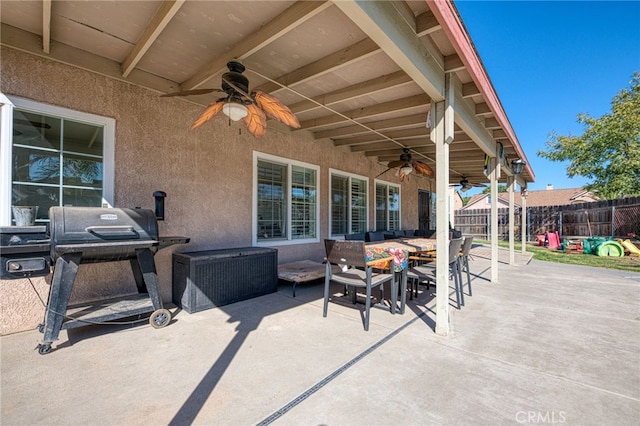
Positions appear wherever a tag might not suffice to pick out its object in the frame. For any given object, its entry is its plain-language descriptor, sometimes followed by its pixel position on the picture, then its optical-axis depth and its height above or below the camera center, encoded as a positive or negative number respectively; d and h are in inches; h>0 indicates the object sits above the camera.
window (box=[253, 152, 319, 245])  193.9 +12.3
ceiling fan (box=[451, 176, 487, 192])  360.0 +43.1
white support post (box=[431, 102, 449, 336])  115.0 +7.2
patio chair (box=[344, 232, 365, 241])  212.8 -15.2
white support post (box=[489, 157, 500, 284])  209.9 -2.9
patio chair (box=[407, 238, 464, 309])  139.8 -29.6
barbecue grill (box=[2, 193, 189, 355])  91.6 -12.2
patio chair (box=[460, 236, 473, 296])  172.2 -18.5
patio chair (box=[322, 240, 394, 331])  119.6 -21.3
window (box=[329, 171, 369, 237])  259.8 +13.6
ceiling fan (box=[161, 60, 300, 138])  110.1 +48.7
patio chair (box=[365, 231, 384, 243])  222.2 -15.7
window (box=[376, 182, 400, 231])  327.0 +13.4
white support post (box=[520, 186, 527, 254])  363.3 +22.6
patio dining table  135.4 -20.9
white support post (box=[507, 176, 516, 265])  255.1 +3.5
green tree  521.0 +148.3
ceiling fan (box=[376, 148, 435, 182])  231.8 +45.1
